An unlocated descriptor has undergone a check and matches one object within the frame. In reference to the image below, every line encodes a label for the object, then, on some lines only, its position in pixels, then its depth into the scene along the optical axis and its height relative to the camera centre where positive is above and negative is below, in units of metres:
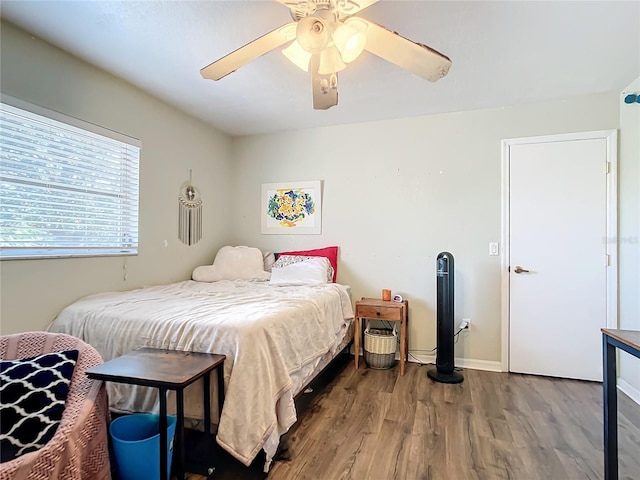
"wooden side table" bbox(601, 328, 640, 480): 1.44 -0.69
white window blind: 1.98 +0.35
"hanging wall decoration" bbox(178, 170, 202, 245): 3.30 +0.26
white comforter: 1.55 -0.53
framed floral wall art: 3.67 +0.38
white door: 2.81 -0.07
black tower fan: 2.85 -0.67
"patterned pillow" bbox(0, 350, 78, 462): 1.18 -0.61
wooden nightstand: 2.98 -0.64
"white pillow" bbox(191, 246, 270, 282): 3.35 -0.27
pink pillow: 3.50 -0.13
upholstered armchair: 1.09 -0.69
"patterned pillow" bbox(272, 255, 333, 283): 3.42 -0.20
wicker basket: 3.05 -0.98
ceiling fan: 1.48 +0.94
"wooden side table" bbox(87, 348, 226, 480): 1.33 -0.55
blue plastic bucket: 1.46 -0.95
